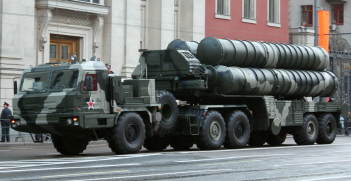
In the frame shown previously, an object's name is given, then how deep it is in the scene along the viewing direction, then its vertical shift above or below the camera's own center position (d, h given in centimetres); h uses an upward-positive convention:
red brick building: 4084 +492
